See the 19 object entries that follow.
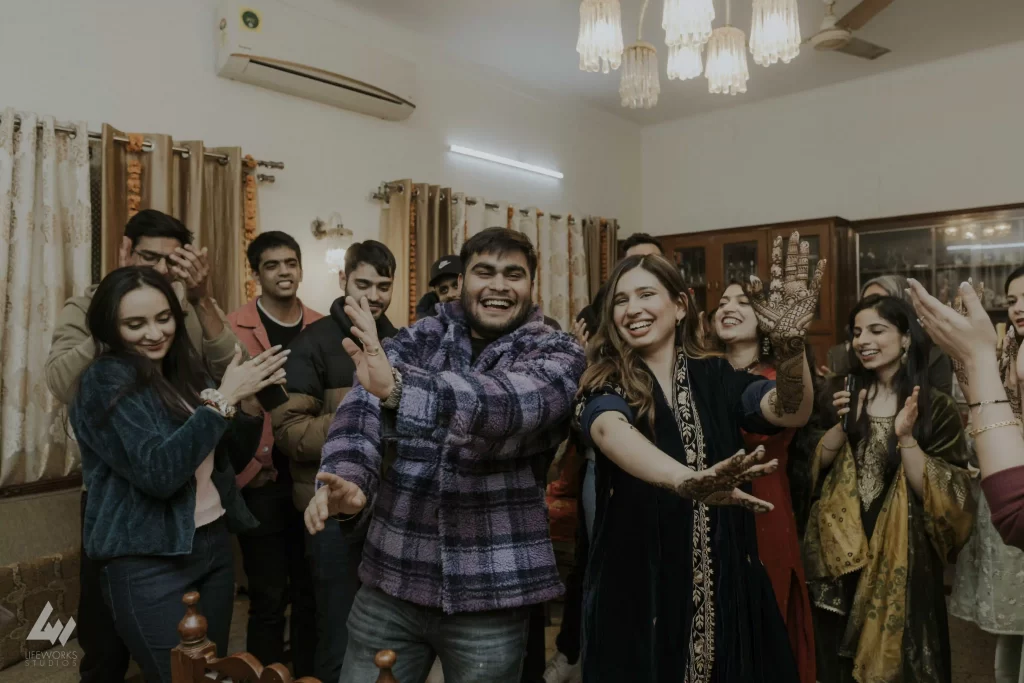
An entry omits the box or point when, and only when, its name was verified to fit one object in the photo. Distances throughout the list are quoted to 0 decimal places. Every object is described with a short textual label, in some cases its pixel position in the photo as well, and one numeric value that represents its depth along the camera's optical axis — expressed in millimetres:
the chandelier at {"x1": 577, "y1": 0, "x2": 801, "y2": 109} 2035
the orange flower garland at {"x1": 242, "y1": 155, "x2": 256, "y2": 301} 3248
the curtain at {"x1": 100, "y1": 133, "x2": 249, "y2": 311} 2795
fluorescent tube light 4410
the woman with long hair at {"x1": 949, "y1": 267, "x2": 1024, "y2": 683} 1838
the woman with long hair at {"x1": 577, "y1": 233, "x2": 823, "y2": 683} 1257
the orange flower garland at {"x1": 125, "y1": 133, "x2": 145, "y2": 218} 2857
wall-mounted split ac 3184
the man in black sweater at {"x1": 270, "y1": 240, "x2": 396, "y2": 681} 1896
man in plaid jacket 1189
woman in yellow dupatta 1897
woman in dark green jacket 1439
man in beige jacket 1837
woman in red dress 1781
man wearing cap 2630
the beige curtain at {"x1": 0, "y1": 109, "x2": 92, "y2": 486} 2594
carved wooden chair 909
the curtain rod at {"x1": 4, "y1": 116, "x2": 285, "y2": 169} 2702
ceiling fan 2670
